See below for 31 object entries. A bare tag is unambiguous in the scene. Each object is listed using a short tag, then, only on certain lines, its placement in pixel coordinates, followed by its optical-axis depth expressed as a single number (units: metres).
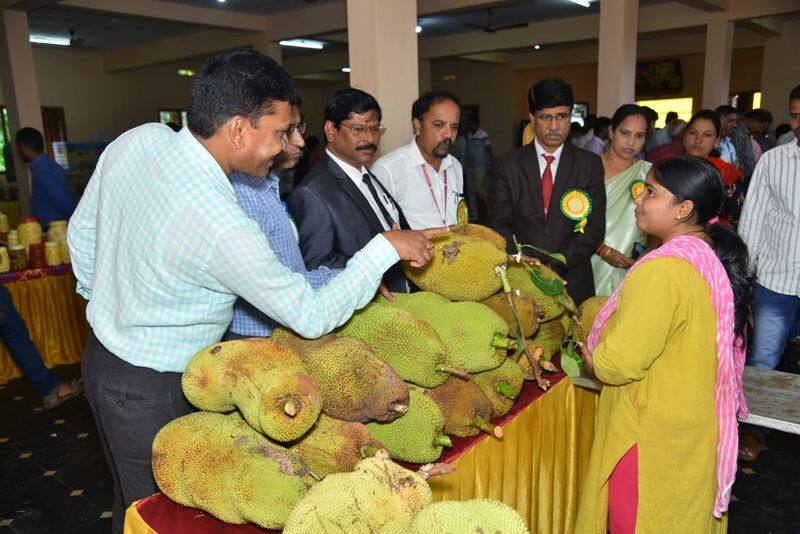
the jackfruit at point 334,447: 1.29
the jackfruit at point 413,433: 1.42
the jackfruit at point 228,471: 1.17
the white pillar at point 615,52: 7.27
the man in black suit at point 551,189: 2.97
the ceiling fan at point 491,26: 10.53
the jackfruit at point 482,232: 2.00
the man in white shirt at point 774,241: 3.07
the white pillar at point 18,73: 7.38
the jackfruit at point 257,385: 1.17
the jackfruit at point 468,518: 0.93
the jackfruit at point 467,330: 1.61
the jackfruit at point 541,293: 1.97
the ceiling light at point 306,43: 13.19
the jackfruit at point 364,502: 0.99
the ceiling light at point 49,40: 11.79
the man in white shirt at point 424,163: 3.15
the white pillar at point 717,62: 9.95
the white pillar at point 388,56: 4.12
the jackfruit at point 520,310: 1.87
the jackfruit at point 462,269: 1.80
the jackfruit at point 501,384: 1.75
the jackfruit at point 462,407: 1.59
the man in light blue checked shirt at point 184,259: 1.29
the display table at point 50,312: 4.69
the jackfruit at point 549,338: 2.05
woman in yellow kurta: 1.58
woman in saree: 3.27
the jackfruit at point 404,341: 1.48
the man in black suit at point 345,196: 2.28
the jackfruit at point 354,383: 1.33
